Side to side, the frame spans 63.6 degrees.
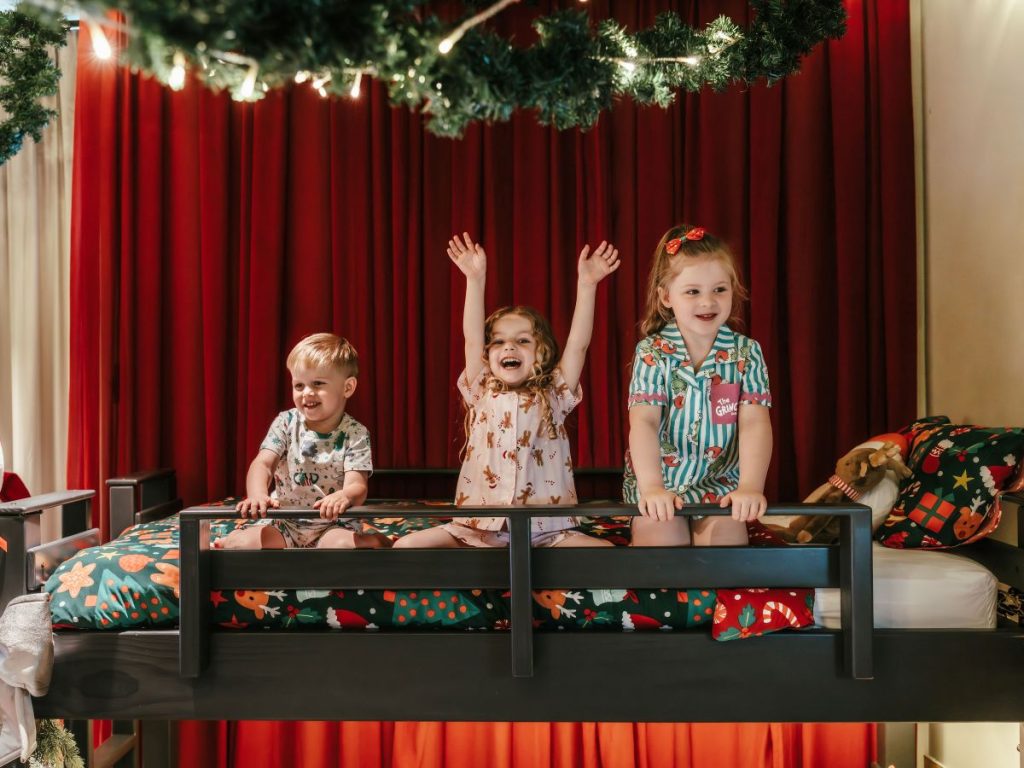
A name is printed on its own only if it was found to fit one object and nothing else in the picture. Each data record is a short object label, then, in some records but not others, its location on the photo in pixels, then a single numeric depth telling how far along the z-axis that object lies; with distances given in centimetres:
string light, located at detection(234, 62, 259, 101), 113
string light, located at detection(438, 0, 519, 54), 118
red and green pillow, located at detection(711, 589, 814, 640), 177
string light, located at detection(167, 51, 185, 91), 109
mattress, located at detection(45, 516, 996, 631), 182
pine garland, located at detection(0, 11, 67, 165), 226
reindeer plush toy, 219
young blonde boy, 218
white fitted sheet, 182
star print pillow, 200
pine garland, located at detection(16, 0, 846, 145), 95
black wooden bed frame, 177
